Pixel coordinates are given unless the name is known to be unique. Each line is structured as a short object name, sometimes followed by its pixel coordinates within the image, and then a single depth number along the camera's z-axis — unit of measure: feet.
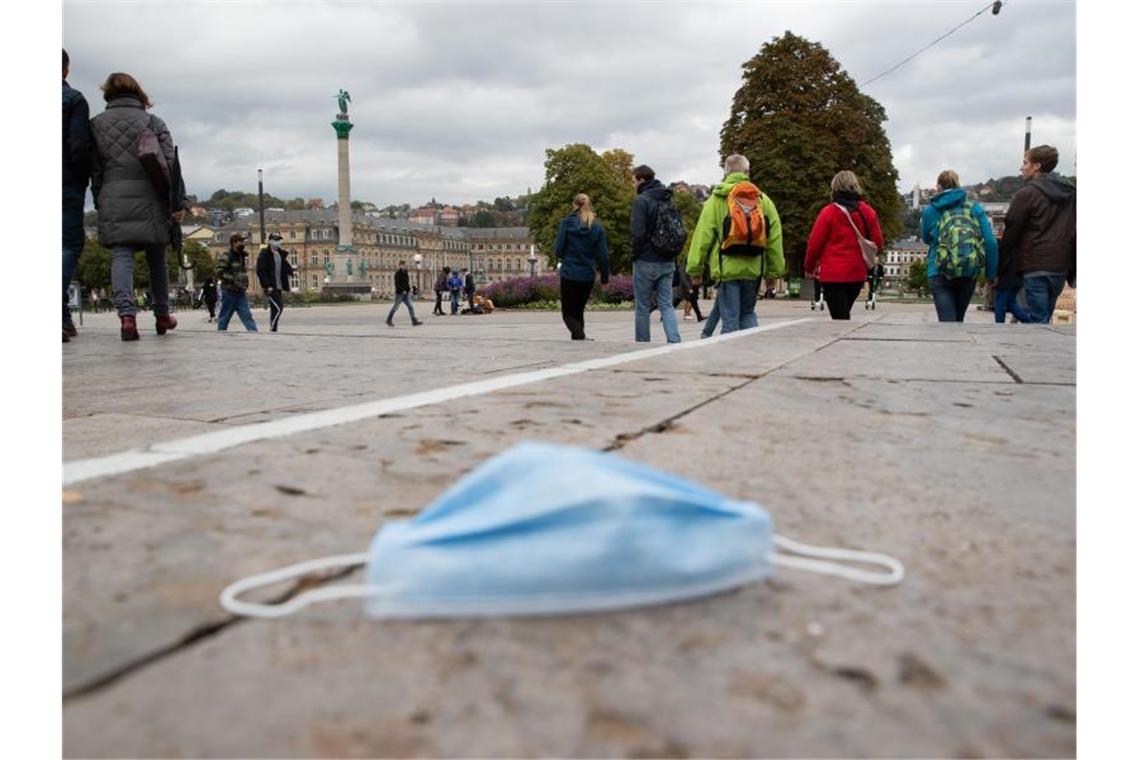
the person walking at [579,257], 29.73
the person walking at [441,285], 100.32
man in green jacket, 26.66
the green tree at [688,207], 263.70
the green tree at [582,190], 201.26
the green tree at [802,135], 135.54
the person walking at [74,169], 24.00
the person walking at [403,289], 66.13
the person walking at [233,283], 44.47
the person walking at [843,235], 28.30
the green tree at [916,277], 249.34
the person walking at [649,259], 27.55
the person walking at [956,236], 28.04
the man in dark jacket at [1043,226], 27.73
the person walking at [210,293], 96.22
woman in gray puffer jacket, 25.04
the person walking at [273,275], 50.73
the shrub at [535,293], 102.01
